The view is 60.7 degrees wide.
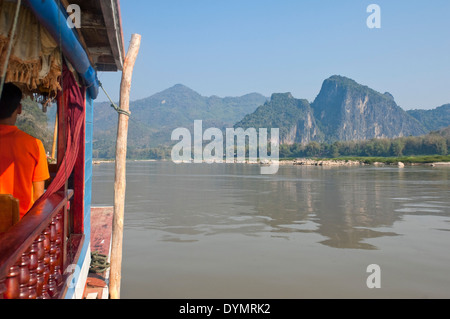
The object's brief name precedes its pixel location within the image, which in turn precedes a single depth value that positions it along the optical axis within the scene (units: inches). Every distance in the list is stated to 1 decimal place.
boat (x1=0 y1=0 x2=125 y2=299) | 98.7
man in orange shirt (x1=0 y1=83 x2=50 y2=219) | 124.3
